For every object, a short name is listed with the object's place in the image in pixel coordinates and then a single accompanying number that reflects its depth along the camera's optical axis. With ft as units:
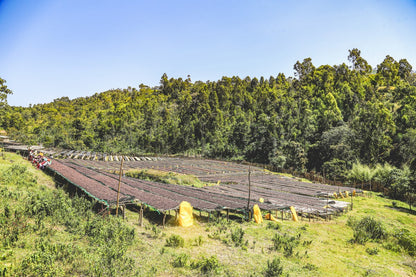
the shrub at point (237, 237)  47.37
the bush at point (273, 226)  59.99
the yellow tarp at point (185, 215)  56.34
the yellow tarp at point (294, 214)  67.97
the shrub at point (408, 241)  50.08
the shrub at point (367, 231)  54.39
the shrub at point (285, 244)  44.15
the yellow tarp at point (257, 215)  63.67
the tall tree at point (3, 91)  122.41
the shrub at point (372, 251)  47.98
